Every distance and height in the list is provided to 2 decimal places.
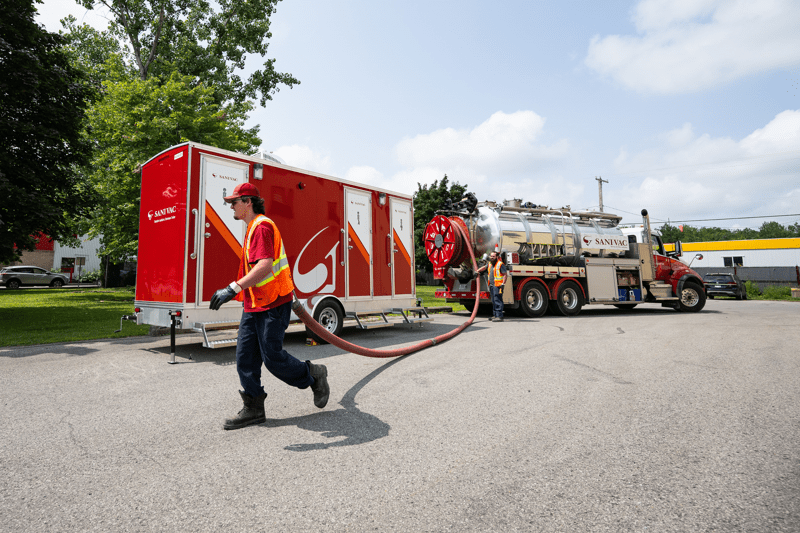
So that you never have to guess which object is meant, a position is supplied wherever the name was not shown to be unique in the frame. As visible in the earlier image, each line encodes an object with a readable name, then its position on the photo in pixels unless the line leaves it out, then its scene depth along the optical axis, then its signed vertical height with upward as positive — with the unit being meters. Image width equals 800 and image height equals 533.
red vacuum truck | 12.94 +1.03
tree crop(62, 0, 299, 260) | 15.86 +9.45
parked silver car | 27.91 +1.68
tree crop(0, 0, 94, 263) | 10.10 +4.08
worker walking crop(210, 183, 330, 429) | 3.46 -0.11
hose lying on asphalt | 3.92 -0.45
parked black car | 23.91 +0.17
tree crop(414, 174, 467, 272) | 39.06 +8.53
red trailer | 6.41 +1.00
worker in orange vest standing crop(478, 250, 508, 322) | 11.77 +0.38
